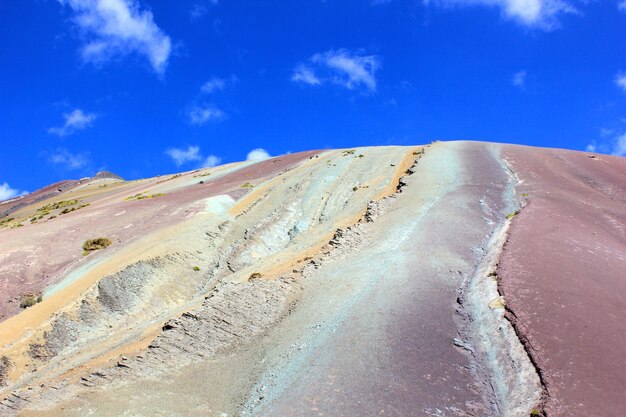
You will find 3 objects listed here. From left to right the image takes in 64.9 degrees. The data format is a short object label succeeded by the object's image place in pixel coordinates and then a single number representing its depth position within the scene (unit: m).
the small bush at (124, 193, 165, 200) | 46.55
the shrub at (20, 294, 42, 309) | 24.58
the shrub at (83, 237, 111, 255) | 30.64
